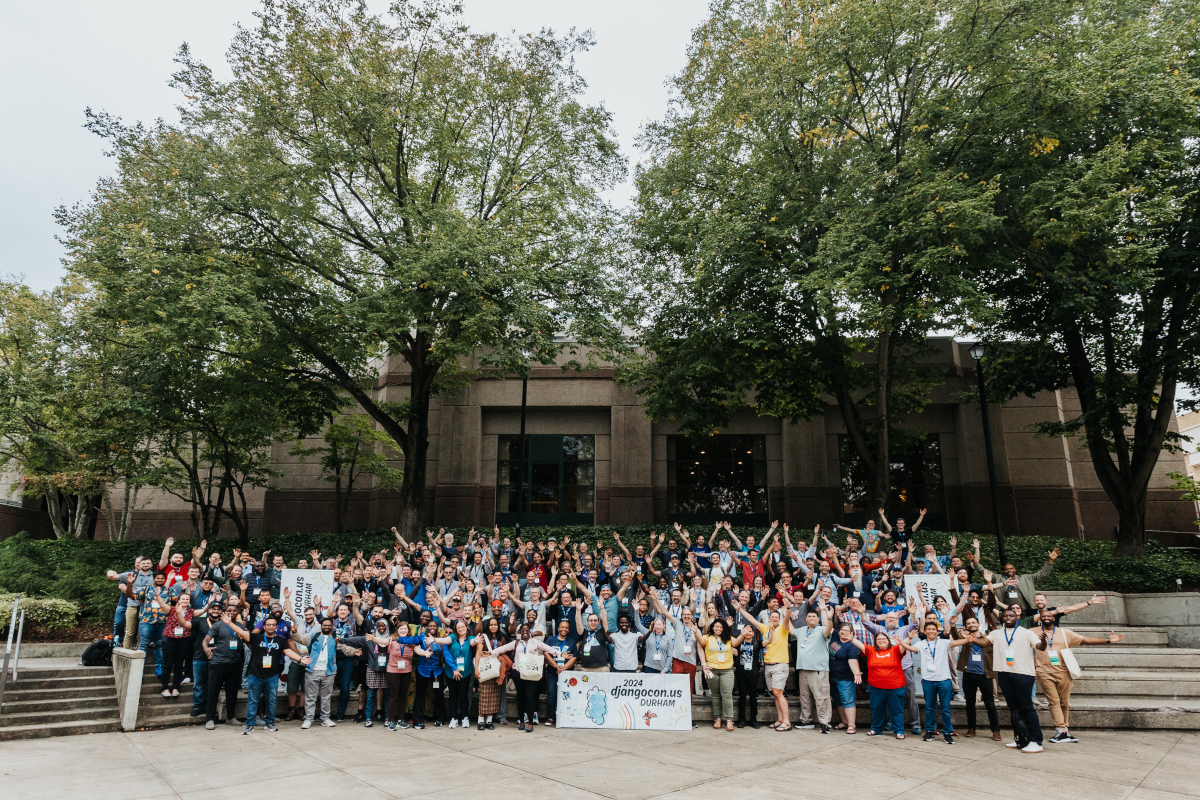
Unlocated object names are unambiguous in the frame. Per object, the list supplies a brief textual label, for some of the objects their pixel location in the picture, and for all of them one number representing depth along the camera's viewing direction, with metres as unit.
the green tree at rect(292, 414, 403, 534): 24.30
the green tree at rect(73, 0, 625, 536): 16.89
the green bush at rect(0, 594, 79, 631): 15.23
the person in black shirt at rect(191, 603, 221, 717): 10.82
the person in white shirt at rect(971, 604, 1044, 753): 9.03
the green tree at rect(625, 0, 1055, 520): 15.27
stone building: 24.59
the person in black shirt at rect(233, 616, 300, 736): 10.47
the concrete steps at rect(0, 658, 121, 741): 10.27
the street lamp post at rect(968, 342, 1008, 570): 16.44
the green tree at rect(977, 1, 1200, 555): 13.48
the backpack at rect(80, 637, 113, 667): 12.35
